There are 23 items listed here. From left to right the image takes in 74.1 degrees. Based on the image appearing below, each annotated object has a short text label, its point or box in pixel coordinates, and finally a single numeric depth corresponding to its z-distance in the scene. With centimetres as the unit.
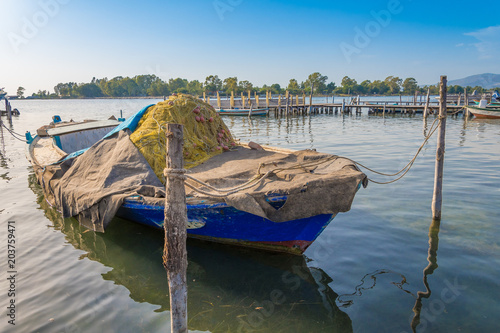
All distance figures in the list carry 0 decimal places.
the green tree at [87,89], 19675
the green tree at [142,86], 19734
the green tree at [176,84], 18050
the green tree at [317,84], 15724
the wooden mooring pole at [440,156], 726
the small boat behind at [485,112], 2996
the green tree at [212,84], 13262
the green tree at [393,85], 15238
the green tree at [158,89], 18050
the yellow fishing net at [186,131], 734
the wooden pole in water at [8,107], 3587
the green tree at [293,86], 14579
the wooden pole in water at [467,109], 3291
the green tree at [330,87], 16450
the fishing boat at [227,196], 493
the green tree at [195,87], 15862
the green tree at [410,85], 14538
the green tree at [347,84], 16488
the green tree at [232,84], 12888
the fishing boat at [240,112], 4189
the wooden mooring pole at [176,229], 346
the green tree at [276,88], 16680
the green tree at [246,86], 12975
